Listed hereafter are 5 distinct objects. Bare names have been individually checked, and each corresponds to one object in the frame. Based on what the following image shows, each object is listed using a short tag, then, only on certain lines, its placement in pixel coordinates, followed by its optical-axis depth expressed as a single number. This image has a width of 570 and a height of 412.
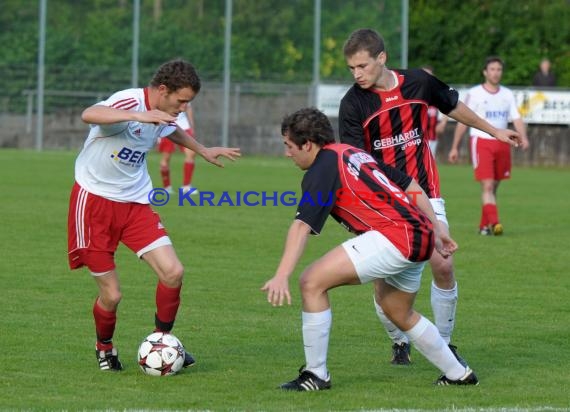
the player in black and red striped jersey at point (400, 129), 16.09
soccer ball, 14.98
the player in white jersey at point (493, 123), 32.19
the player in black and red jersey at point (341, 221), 13.54
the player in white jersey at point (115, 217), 15.34
